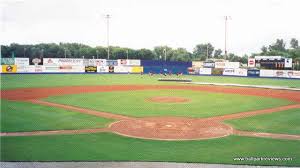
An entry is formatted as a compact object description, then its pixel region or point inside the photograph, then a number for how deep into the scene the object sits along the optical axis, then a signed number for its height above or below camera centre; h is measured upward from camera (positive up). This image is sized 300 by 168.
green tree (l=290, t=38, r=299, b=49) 133.25 +7.63
